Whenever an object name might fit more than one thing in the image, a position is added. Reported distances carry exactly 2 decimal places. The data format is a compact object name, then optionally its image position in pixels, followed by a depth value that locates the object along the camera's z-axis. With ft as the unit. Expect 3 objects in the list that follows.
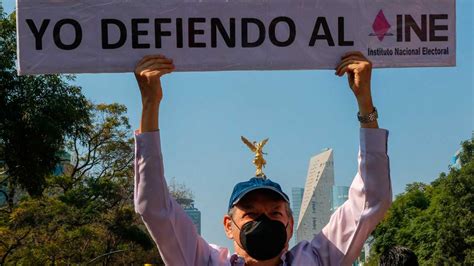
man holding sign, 10.92
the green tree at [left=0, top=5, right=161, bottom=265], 63.05
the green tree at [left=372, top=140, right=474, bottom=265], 124.06
